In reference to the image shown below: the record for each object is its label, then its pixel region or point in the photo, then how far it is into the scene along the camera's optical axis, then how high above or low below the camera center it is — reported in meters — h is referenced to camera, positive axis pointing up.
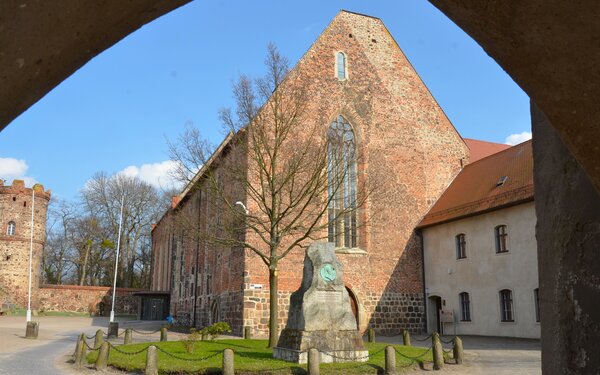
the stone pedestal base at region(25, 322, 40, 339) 22.66 -1.63
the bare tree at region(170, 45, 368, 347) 18.31 +4.23
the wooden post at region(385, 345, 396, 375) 12.16 -1.43
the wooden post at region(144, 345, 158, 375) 11.75 -1.46
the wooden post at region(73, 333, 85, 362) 14.58 -1.44
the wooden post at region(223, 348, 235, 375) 11.43 -1.41
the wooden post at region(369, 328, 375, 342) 19.77 -1.45
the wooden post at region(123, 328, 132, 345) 19.33 -1.57
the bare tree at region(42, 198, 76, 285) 56.44 +3.53
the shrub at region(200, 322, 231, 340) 17.70 -1.15
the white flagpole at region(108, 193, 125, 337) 23.45 -1.56
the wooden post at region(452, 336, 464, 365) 14.02 -1.40
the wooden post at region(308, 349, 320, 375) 11.25 -1.36
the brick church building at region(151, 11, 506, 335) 24.12 +5.73
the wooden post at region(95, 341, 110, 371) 13.52 -1.62
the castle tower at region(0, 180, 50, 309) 42.47 +3.84
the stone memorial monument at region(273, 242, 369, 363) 13.20 -0.60
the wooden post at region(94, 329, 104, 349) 16.77 -1.42
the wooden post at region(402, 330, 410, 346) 17.58 -1.37
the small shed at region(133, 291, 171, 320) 45.69 -1.32
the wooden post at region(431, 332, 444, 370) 13.21 -1.40
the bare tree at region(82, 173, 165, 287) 55.31 +7.75
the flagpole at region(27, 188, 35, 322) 40.62 +3.30
